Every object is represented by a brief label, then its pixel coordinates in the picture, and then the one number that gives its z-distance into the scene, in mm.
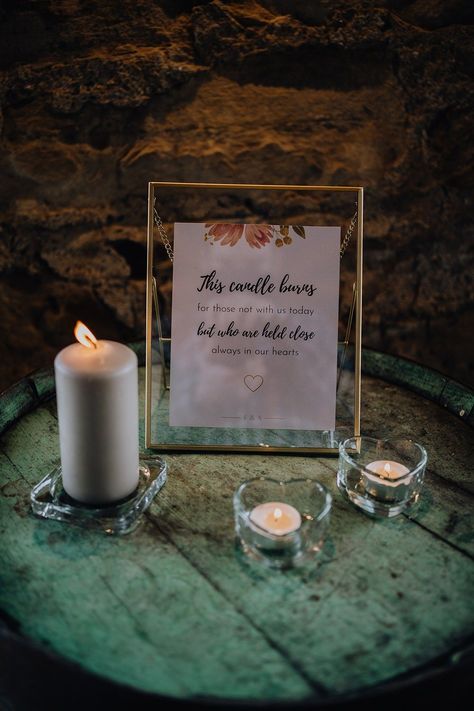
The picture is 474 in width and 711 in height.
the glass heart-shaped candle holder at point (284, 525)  890
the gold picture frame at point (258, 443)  1131
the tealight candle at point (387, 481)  986
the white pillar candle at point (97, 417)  895
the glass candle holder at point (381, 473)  991
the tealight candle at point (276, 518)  898
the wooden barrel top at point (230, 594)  728
